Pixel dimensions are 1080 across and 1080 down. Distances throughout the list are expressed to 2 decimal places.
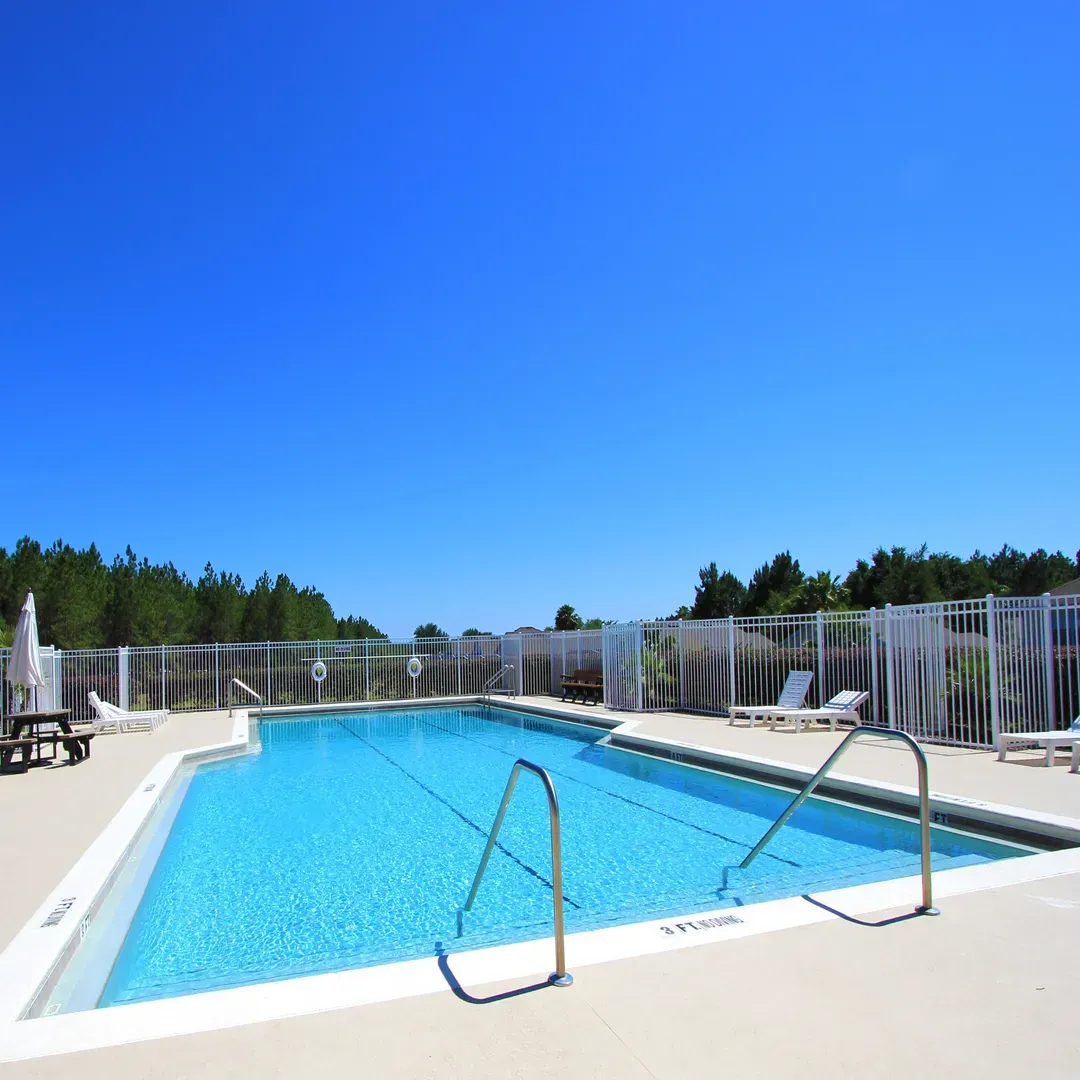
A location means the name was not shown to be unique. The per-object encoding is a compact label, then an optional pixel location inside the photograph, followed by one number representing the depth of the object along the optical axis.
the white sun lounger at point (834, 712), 11.73
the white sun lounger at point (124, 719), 14.35
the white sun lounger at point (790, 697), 12.83
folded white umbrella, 11.34
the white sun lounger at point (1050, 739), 8.26
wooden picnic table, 10.24
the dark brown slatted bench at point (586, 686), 18.09
